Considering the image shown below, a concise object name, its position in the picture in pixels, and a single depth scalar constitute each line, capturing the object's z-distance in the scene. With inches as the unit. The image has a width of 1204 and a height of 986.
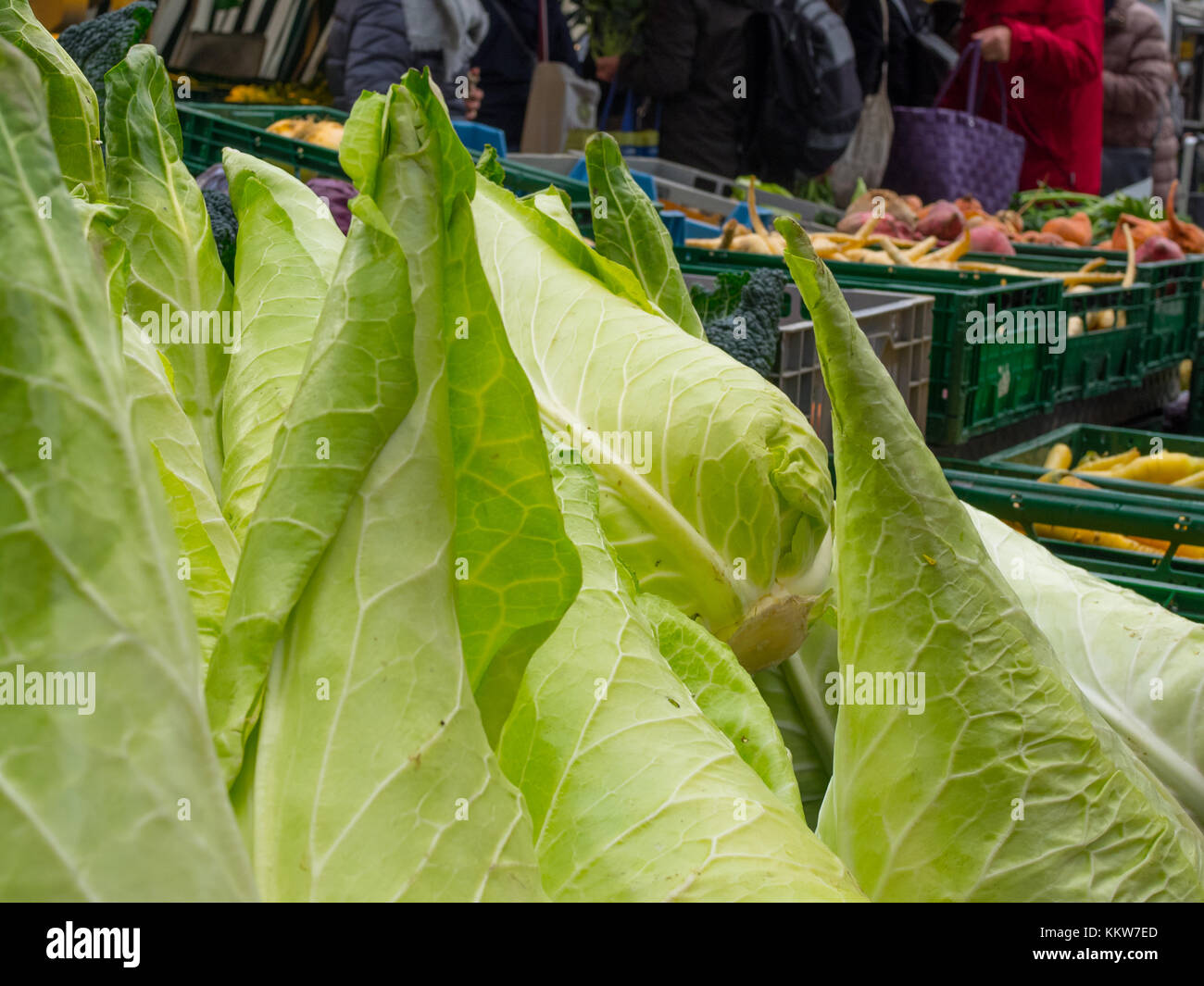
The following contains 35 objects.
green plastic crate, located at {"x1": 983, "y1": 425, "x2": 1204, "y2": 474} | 102.4
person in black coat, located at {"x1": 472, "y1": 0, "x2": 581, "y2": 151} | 233.0
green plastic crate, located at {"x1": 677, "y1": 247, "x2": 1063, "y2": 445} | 106.0
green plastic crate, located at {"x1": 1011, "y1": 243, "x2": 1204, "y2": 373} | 153.3
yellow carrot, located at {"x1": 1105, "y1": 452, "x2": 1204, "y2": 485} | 97.6
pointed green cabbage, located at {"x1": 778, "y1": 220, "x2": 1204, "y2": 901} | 23.3
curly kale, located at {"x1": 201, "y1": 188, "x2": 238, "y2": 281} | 44.0
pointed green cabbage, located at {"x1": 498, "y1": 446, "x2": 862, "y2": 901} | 20.6
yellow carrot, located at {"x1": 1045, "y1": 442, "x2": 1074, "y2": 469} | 103.1
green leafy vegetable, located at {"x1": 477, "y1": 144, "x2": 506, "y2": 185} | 45.1
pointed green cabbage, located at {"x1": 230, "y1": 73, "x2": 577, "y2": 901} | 17.5
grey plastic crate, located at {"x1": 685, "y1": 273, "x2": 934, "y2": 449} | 71.0
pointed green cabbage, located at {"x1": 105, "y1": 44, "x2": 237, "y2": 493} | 33.5
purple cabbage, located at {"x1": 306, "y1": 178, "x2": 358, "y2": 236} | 79.7
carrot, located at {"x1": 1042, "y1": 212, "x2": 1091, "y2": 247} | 228.7
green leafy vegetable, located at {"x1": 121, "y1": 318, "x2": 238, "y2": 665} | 22.9
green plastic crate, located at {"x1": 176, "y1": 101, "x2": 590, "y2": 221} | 100.7
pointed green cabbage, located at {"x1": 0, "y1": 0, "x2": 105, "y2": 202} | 30.6
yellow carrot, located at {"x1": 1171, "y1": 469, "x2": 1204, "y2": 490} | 95.7
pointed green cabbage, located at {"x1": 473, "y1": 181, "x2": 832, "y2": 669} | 36.8
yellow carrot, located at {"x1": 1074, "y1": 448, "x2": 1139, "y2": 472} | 101.9
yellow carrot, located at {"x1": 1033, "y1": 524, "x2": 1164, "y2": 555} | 81.3
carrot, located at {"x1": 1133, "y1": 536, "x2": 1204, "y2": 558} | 84.7
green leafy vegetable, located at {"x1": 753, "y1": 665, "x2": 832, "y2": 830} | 35.5
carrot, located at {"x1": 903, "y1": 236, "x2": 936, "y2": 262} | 173.3
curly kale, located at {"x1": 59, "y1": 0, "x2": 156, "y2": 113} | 47.0
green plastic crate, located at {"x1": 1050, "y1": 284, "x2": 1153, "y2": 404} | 129.6
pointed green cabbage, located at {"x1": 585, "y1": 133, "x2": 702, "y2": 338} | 46.9
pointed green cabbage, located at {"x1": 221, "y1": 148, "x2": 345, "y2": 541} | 28.4
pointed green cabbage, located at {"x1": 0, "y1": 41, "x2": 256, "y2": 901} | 14.6
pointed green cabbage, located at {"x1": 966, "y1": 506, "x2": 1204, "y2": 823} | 35.3
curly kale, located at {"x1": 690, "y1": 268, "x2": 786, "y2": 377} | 57.1
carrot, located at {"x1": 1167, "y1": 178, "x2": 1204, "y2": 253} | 215.3
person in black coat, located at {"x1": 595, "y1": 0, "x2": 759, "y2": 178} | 235.0
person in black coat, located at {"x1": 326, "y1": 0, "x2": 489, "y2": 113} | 179.9
